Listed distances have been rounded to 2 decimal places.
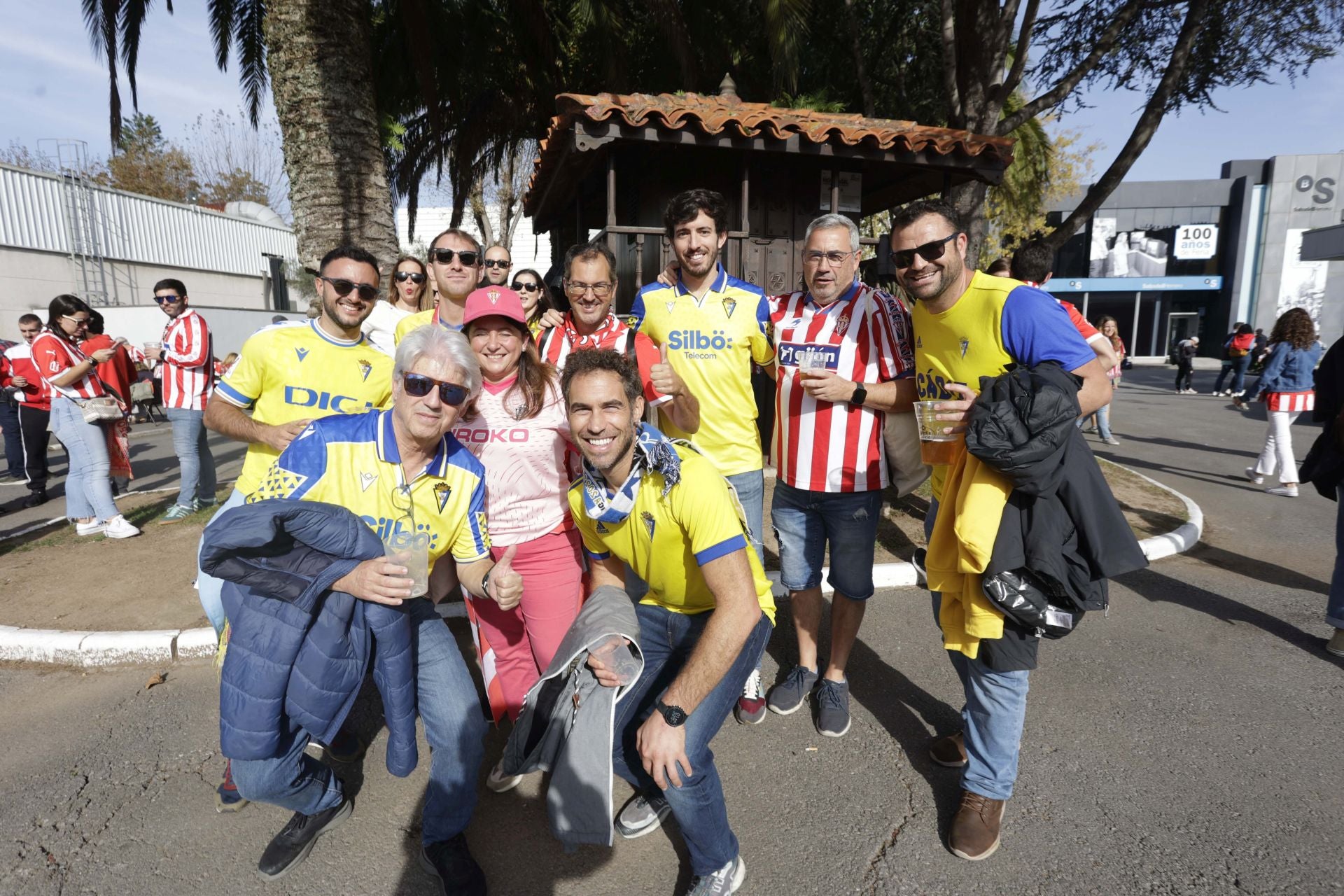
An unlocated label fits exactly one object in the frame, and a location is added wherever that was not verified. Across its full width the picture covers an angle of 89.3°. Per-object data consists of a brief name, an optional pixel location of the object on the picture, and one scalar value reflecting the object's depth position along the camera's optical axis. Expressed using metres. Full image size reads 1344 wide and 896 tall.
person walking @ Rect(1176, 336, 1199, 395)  18.17
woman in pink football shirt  2.76
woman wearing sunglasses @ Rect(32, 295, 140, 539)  5.76
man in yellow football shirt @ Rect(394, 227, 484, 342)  3.55
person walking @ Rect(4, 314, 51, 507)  7.10
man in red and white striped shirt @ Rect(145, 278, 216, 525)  6.25
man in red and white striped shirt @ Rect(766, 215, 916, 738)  3.02
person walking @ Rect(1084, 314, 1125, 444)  10.36
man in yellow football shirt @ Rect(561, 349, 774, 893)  2.08
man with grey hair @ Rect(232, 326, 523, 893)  2.25
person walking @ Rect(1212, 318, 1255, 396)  16.86
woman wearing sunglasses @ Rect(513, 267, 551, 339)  3.95
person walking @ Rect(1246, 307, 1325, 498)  7.30
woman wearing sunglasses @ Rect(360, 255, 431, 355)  3.90
